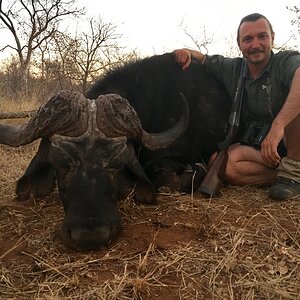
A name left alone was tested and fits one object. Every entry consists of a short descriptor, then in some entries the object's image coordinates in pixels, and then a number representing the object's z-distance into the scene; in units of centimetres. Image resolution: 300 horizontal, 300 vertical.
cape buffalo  217
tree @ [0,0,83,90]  1458
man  290
